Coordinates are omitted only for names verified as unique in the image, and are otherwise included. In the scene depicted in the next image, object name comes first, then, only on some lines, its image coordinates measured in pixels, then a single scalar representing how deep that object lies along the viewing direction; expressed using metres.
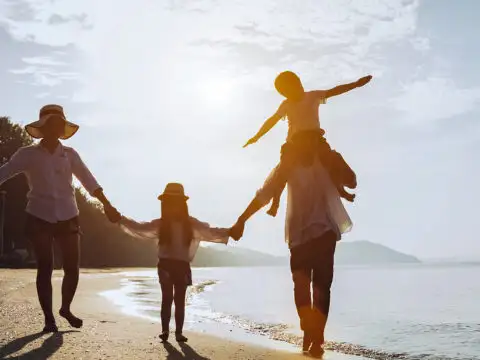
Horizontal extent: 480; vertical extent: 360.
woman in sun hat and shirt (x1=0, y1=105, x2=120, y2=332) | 6.36
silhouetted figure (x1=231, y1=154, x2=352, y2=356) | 5.58
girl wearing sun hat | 7.11
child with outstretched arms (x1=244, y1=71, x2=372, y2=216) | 5.73
